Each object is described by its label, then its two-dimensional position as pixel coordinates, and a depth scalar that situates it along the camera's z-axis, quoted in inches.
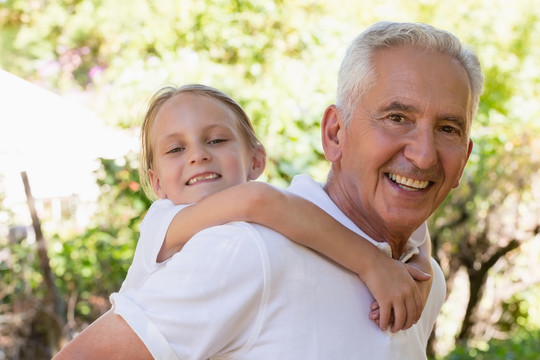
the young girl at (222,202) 51.6
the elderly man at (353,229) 48.7
